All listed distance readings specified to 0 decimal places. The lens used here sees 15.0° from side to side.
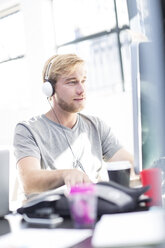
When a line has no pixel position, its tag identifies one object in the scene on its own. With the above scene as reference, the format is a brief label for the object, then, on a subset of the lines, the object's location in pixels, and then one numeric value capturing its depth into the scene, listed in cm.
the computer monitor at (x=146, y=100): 161
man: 236
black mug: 186
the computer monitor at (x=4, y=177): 181
